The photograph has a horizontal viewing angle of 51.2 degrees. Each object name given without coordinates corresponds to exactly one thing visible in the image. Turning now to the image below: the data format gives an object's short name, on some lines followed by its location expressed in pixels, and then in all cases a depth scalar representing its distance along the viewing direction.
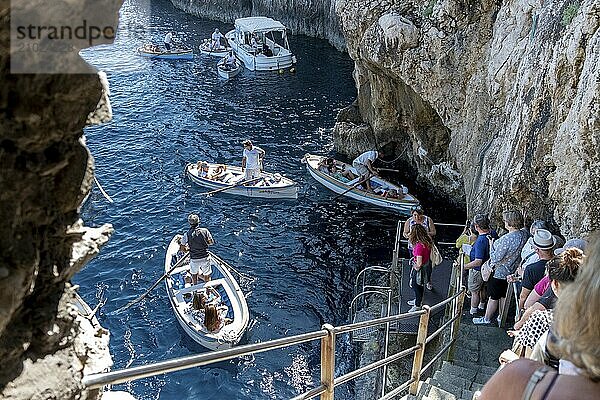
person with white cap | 7.46
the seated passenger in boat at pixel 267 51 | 36.28
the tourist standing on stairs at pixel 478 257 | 9.74
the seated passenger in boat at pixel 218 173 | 22.27
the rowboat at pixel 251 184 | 21.66
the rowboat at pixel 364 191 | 21.06
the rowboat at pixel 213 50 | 37.88
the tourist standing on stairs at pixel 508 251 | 8.88
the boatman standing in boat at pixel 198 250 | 14.34
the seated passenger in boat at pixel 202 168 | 22.31
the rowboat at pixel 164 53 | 36.59
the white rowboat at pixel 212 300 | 13.94
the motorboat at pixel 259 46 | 35.59
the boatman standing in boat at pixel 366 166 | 22.09
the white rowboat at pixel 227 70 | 34.25
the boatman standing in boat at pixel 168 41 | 37.22
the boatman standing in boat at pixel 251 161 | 21.73
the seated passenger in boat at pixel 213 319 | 14.09
